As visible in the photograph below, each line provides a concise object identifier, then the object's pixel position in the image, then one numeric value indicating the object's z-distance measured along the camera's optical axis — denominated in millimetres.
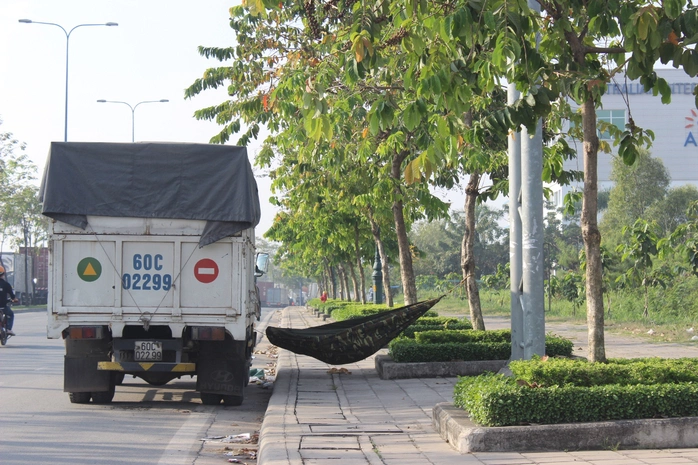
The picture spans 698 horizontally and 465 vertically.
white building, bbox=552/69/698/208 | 94750
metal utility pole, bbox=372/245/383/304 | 27598
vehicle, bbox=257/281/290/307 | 118525
